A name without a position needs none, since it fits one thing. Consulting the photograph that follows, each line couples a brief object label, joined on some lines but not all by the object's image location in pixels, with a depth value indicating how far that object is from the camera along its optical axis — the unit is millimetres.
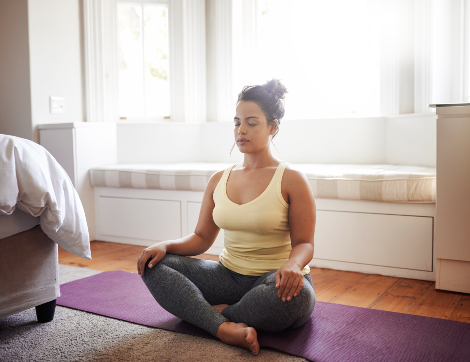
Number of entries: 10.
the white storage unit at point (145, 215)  2979
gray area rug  1406
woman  1432
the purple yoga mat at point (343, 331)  1408
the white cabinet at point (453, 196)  1977
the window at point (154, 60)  3873
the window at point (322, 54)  3436
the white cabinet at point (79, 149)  3178
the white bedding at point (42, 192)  1454
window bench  2238
